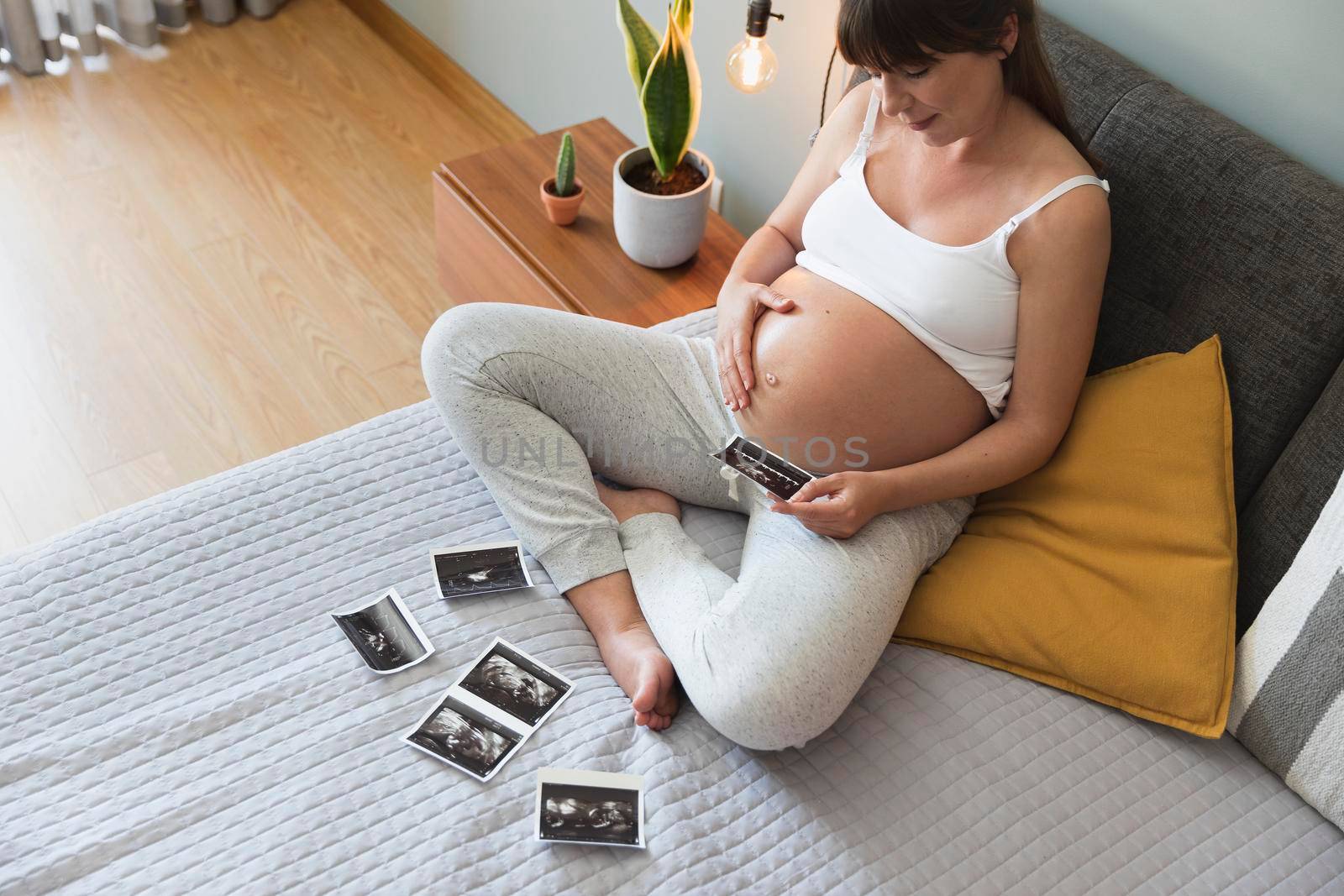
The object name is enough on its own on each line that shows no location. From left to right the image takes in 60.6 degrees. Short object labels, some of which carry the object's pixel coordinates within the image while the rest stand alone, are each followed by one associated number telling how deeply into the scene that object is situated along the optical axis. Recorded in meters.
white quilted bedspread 1.14
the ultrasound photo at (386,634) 1.30
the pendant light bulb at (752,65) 1.79
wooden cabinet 1.98
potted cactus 2.04
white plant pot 1.93
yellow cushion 1.30
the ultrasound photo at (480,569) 1.39
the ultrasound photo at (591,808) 1.15
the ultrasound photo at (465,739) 1.22
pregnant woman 1.26
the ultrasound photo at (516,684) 1.27
